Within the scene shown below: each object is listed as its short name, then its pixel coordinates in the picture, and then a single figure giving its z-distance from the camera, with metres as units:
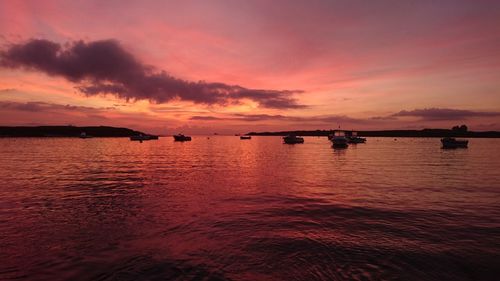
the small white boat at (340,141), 101.19
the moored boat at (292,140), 145.12
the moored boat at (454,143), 98.80
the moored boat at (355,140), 135.59
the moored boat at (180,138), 189.12
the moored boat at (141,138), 180.15
